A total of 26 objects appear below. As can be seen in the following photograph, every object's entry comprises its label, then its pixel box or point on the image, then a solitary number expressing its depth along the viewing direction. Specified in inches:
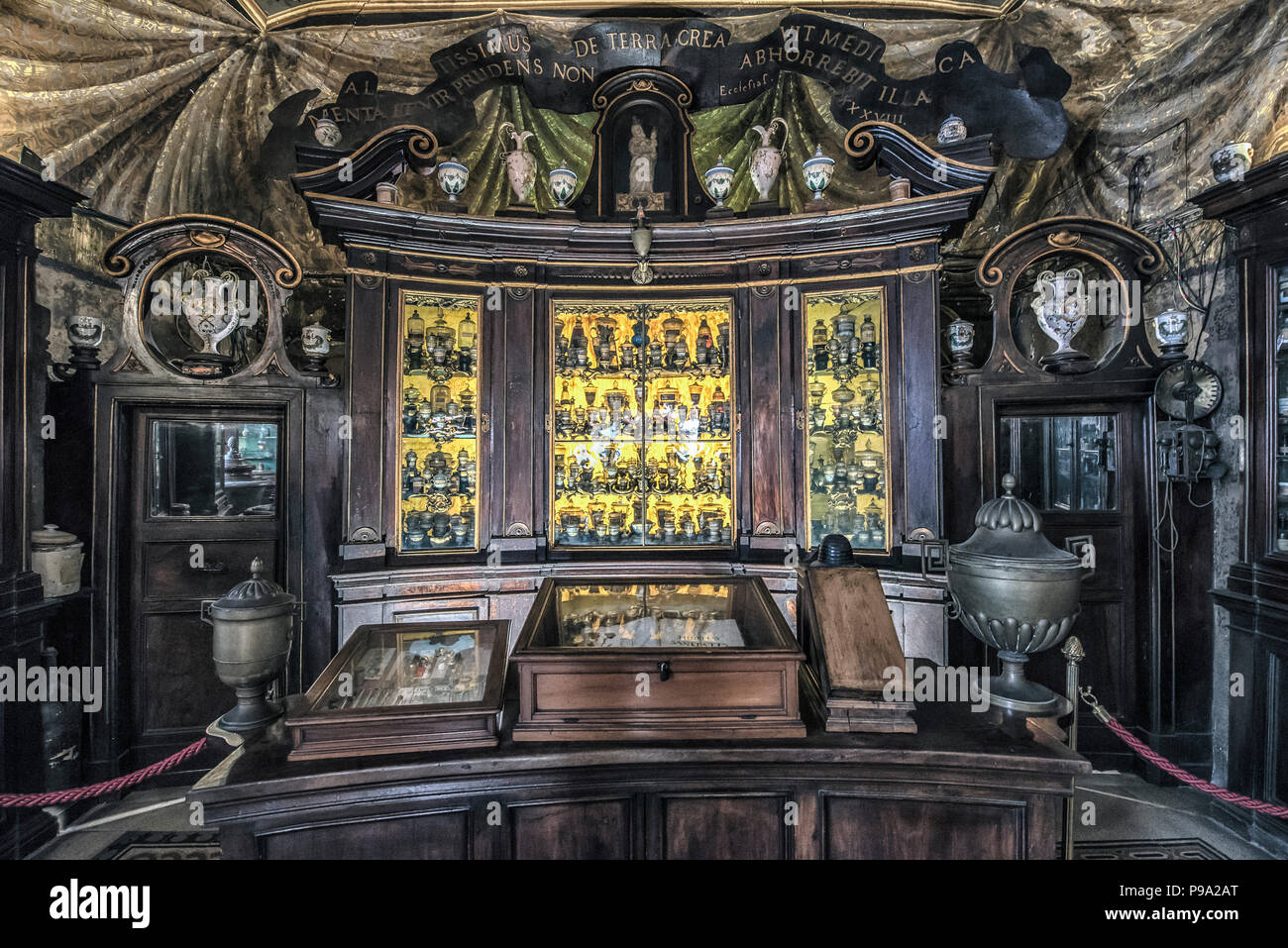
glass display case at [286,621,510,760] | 79.7
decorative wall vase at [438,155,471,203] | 185.3
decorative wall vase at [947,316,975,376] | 174.5
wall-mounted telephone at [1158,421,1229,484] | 157.5
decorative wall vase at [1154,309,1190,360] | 161.3
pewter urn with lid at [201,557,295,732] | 89.3
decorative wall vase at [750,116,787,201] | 191.2
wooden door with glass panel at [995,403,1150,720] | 174.4
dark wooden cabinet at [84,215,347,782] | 167.5
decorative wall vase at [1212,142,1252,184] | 140.3
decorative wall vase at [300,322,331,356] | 177.6
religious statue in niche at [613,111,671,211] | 196.2
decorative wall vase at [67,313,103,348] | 158.2
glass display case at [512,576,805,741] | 84.2
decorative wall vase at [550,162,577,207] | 191.5
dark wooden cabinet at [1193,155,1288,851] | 136.6
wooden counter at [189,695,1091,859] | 77.9
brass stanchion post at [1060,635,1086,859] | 80.5
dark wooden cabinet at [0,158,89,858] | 137.1
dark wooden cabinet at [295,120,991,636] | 176.2
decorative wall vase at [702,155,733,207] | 188.2
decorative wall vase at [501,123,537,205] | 195.3
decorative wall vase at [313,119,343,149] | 181.5
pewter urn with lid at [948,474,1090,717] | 89.1
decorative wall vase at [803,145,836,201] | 185.0
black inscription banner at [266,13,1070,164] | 179.3
